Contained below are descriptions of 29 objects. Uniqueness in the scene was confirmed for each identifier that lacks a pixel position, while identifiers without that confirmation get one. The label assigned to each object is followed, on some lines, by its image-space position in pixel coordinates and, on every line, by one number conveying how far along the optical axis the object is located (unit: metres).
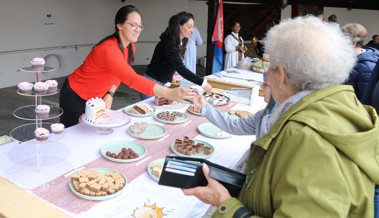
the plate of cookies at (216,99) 3.02
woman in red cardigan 2.22
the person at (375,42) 7.03
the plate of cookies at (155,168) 1.69
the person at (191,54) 6.43
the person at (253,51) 6.80
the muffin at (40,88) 1.64
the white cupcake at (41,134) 1.60
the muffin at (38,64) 1.70
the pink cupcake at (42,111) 1.67
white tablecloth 1.48
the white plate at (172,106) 2.84
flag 6.47
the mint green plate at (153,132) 2.17
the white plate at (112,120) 2.08
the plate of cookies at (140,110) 2.58
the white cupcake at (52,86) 1.73
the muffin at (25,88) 1.68
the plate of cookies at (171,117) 2.49
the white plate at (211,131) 2.29
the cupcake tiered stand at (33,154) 1.63
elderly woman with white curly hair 0.94
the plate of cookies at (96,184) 1.48
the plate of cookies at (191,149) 1.97
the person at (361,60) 2.91
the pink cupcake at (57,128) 1.73
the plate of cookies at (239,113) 2.69
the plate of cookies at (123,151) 1.83
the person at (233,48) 6.43
